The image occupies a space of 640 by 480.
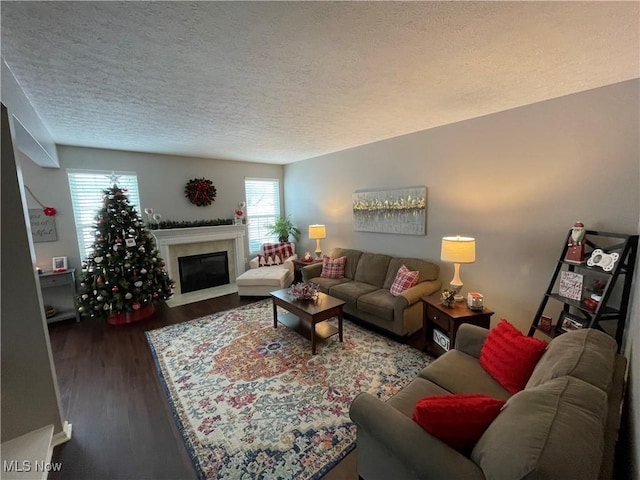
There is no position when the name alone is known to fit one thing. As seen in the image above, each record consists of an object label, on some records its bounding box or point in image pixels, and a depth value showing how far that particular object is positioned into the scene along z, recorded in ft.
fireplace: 14.45
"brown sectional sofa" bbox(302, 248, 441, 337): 9.62
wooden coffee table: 9.01
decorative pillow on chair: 16.81
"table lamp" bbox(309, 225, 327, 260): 15.53
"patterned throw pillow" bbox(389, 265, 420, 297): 10.39
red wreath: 15.31
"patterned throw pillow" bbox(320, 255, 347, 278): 13.60
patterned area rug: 5.46
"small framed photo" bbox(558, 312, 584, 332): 6.76
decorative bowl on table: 10.01
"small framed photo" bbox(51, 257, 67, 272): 11.74
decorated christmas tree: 11.27
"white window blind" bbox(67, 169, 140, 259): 12.35
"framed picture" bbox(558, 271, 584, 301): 6.84
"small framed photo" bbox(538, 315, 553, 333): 7.46
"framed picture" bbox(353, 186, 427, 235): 11.34
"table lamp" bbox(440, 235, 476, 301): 8.36
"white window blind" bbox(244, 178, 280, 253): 18.19
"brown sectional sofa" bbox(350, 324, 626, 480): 2.59
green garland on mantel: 14.15
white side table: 11.55
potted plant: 18.39
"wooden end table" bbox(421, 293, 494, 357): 7.80
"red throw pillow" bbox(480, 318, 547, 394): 5.00
